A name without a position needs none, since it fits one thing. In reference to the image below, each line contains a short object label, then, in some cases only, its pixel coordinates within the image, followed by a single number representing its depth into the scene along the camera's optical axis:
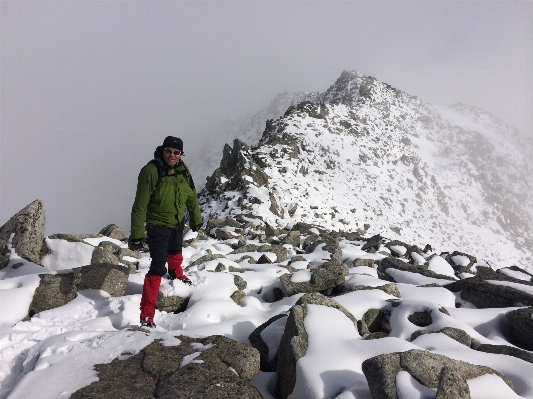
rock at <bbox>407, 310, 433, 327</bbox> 4.58
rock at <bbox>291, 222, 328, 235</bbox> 18.13
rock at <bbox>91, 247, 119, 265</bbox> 7.16
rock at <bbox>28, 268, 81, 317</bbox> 5.03
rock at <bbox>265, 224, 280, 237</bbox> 15.95
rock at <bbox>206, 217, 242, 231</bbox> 18.38
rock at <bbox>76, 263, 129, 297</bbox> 5.49
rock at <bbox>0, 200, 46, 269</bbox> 6.74
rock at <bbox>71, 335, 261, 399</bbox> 2.86
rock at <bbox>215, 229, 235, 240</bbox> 14.98
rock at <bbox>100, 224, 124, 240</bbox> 11.19
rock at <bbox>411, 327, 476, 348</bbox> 3.94
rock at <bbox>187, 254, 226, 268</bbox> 8.06
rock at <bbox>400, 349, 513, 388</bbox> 2.80
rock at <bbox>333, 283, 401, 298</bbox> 5.61
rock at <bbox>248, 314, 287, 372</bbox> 3.91
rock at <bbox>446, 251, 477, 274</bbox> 11.08
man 4.88
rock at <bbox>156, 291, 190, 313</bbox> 5.33
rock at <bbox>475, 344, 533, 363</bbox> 3.52
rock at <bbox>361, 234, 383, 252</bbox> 12.70
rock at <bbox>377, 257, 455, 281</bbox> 7.67
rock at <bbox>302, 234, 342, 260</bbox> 10.28
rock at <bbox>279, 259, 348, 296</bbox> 6.10
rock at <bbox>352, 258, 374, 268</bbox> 8.80
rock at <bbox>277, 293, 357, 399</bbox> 3.30
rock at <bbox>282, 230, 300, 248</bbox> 13.53
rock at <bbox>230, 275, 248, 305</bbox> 5.85
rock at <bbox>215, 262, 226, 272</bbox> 7.48
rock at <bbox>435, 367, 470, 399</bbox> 2.42
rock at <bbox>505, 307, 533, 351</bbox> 4.20
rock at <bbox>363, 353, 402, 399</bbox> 2.63
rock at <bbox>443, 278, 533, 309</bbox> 5.18
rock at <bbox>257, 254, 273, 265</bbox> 9.24
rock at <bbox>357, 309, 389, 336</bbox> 4.77
